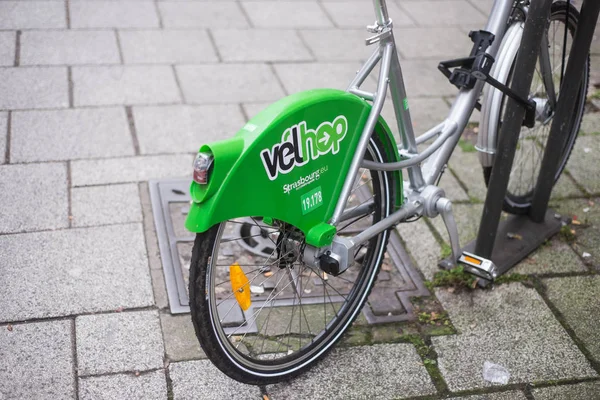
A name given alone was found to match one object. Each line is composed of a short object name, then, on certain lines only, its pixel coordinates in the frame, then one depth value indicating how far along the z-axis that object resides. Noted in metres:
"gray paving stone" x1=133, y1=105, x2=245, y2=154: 4.23
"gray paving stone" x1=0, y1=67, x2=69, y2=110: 4.43
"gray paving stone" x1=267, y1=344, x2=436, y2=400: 2.81
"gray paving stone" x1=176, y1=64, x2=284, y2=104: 4.71
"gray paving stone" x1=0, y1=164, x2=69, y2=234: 3.53
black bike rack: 2.98
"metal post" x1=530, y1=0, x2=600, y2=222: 3.27
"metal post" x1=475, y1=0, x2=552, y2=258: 2.92
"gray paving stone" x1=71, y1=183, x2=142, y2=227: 3.62
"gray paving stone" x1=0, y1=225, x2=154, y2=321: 3.08
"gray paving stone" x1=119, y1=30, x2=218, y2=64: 5.05
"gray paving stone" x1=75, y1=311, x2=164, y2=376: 2.83
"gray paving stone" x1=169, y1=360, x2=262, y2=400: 2.74
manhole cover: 3.23
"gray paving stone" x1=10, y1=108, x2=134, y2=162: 4.04
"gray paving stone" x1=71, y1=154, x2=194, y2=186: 3.90
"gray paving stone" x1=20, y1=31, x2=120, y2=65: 4.89
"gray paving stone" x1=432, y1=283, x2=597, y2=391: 2.97
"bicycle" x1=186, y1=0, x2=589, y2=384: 2.35
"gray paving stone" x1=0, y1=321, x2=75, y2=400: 2.67
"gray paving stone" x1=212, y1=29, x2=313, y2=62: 5.21
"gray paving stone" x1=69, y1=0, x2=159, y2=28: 5.38
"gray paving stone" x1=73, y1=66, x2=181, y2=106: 4.57
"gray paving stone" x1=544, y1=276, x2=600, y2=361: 3.17
